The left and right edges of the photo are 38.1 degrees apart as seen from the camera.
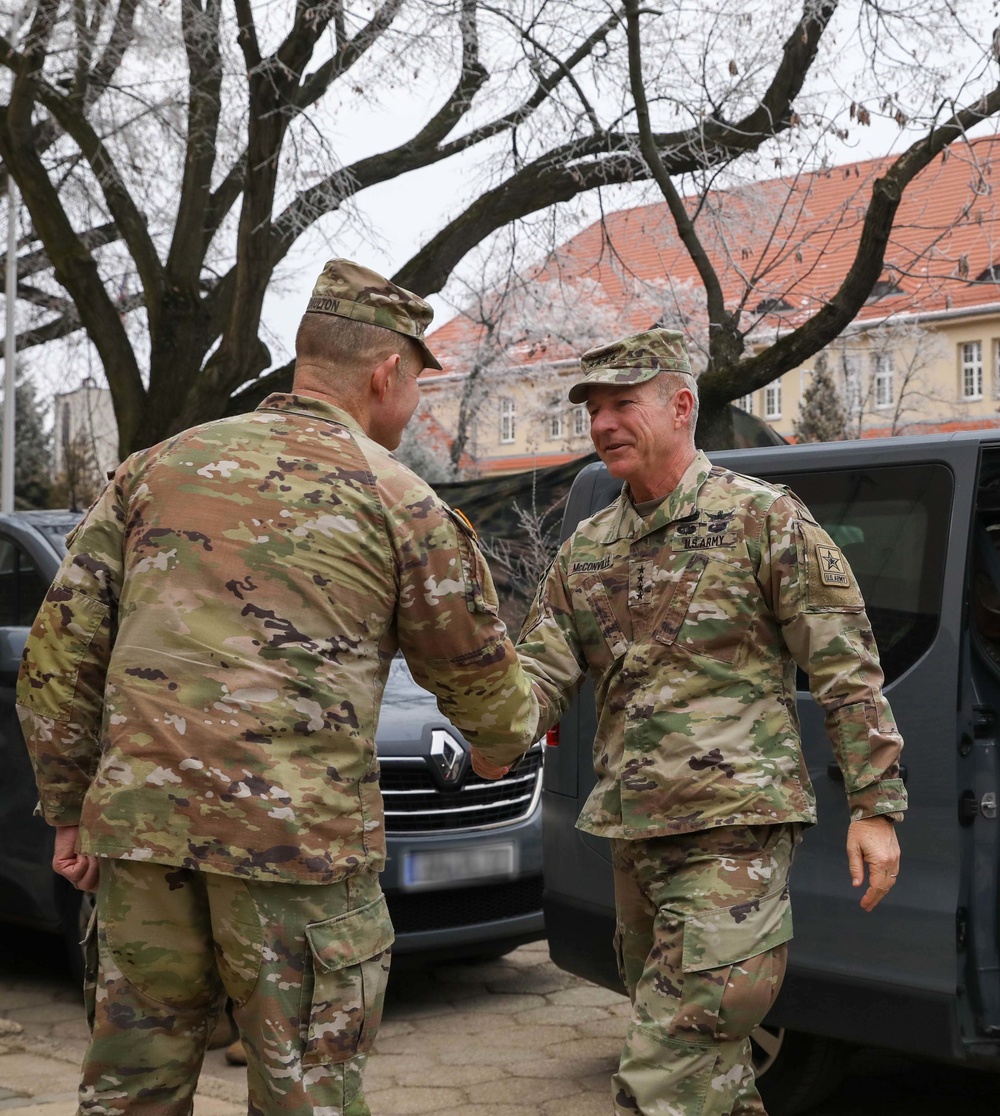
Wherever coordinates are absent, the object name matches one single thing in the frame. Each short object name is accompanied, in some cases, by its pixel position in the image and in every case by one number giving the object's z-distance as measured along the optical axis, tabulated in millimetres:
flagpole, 18906
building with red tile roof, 11102
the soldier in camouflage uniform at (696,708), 2938
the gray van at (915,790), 3316
